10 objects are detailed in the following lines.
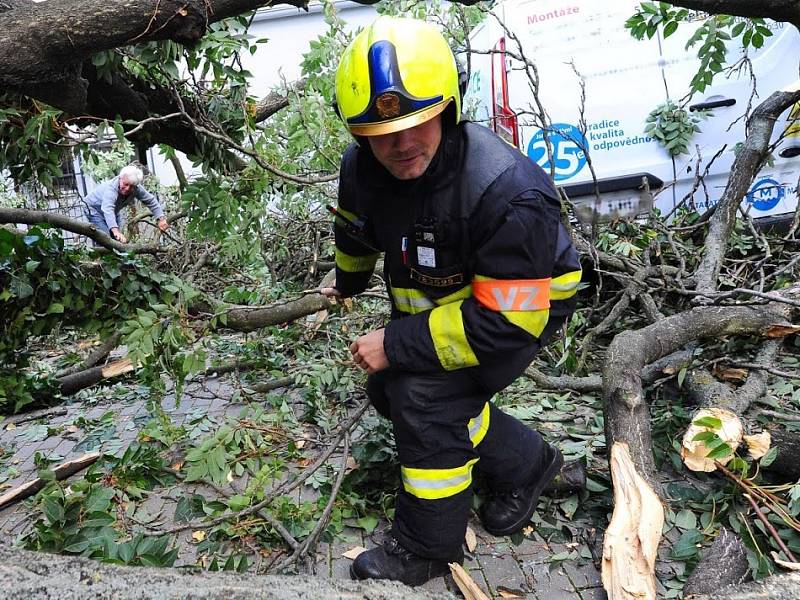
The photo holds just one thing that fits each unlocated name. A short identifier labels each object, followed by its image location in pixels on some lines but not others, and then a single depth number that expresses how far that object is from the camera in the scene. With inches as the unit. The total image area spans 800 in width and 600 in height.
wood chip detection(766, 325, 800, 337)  112.9
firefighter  67.8
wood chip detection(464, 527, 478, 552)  91.2
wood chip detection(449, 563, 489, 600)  77.8
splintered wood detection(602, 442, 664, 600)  70.6
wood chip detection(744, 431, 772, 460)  87.9
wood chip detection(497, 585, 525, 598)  80.4
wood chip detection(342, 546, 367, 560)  89.5
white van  167.2
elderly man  259.4
